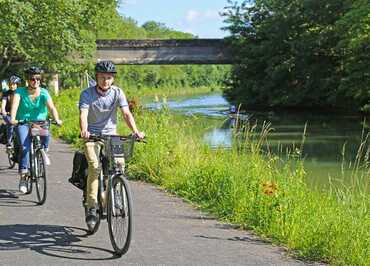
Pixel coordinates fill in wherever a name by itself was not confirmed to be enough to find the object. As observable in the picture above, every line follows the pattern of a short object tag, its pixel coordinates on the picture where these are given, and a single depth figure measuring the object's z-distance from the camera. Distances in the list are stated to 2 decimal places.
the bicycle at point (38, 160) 9.74
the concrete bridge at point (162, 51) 61.94
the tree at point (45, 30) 28.95
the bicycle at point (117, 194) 6.62
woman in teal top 10.19
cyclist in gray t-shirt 7.27
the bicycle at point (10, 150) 11.32
